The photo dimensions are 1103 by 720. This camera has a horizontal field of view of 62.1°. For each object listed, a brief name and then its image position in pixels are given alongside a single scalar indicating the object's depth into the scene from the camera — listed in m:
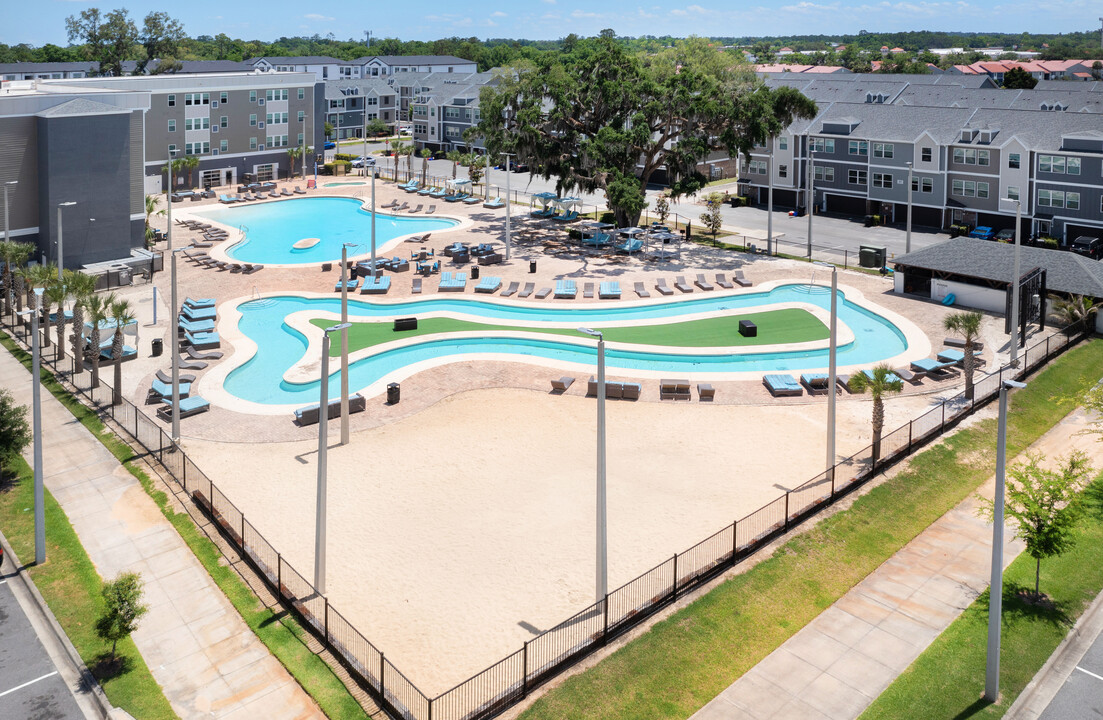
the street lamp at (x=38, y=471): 27.61
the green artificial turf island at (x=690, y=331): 50.31
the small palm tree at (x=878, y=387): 32.97
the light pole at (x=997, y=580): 21.12
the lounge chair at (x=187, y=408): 38.77
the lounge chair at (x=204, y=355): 46.47
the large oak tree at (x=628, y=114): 68.00
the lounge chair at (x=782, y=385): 41.72
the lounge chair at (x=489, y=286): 59.00
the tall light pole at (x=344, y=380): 35.12
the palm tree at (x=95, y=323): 40.06
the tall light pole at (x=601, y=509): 23.27
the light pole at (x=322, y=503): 25.27
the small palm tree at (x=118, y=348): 39.45
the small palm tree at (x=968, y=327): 38.94
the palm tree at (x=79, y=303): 40.84
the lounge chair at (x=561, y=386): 42.53
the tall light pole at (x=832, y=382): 31.28
